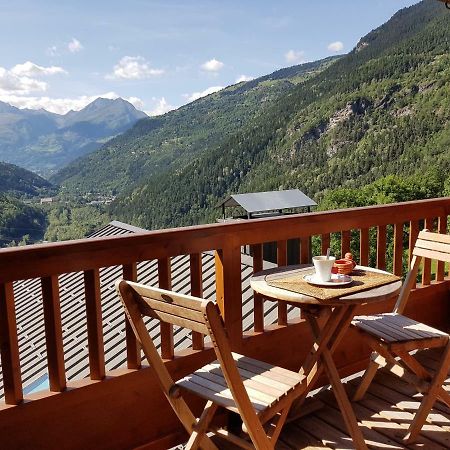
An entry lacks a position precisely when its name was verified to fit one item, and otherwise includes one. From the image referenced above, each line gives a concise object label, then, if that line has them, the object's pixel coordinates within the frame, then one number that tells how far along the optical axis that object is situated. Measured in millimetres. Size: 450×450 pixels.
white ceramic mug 2416
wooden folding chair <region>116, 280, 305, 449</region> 1646
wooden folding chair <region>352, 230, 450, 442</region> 2480
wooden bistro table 2291
